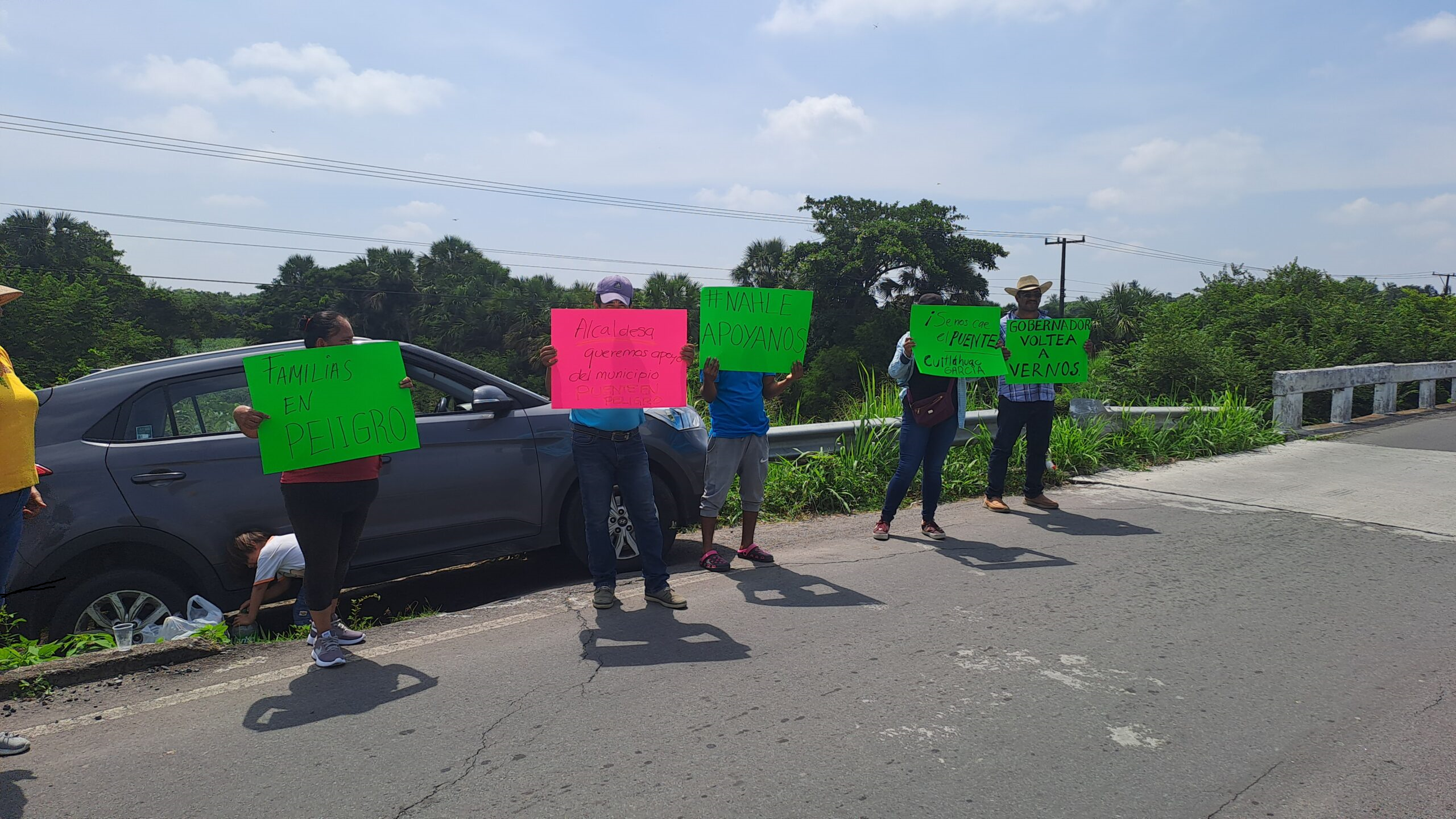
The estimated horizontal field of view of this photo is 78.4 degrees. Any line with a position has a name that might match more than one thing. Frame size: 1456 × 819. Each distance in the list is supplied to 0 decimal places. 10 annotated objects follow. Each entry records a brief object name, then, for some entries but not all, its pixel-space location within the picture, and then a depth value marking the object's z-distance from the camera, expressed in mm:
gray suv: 4246
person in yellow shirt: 3244
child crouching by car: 4551
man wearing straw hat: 7223
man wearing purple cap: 4758
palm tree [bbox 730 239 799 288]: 61219
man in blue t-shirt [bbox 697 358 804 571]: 5609
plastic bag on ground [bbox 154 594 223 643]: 4297
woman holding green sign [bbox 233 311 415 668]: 4000
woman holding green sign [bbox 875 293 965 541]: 6406
